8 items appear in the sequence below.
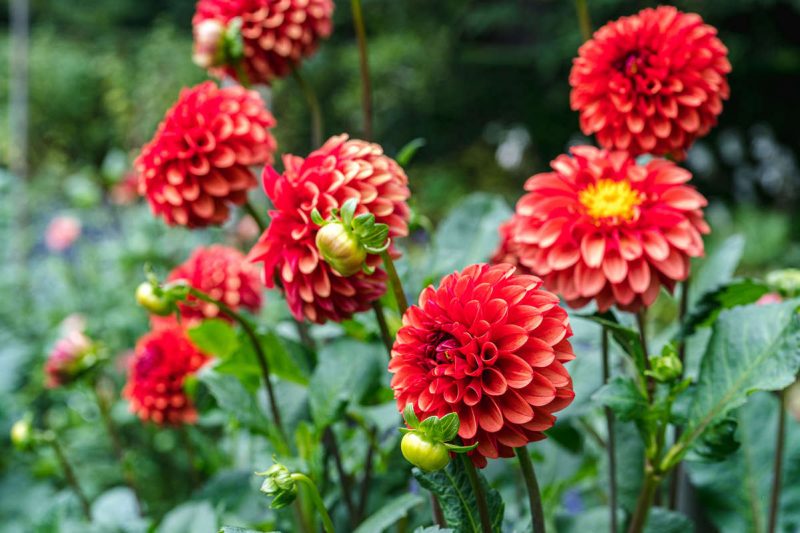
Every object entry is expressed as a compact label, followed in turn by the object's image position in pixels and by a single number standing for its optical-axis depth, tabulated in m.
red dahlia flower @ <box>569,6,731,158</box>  0.58
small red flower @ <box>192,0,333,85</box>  0.72
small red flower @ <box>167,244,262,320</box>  0.82
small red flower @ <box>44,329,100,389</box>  0.89
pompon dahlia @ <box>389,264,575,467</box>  0.39
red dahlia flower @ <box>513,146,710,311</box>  0.52
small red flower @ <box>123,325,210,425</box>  0.85
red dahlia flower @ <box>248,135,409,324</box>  0.49
